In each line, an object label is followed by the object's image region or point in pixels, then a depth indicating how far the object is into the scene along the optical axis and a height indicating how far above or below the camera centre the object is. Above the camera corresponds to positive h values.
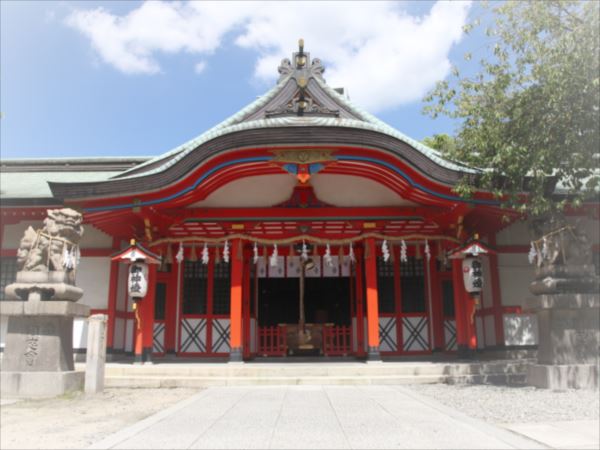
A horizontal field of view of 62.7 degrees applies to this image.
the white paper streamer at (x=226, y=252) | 12.32 +1.54
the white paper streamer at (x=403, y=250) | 12.60 +1.57
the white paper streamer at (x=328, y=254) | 12.61 +1.50
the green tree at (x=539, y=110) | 7.90 +3.51
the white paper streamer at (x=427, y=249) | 12.66 +1.61
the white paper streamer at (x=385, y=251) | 12.26 +1.52
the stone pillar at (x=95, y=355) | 8.30 -0.68
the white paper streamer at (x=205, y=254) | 12.78 +1.54
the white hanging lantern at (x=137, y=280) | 11.45 +0.80
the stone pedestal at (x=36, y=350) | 7.84 -0.55
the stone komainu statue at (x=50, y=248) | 8.47 +1.15
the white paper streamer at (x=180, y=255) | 12.88 +1.54
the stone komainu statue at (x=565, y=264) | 8.82 +0.87
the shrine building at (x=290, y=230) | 10.87 +2.22
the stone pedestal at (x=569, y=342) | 8.34 -0.53
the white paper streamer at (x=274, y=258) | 12.86 +1.44
